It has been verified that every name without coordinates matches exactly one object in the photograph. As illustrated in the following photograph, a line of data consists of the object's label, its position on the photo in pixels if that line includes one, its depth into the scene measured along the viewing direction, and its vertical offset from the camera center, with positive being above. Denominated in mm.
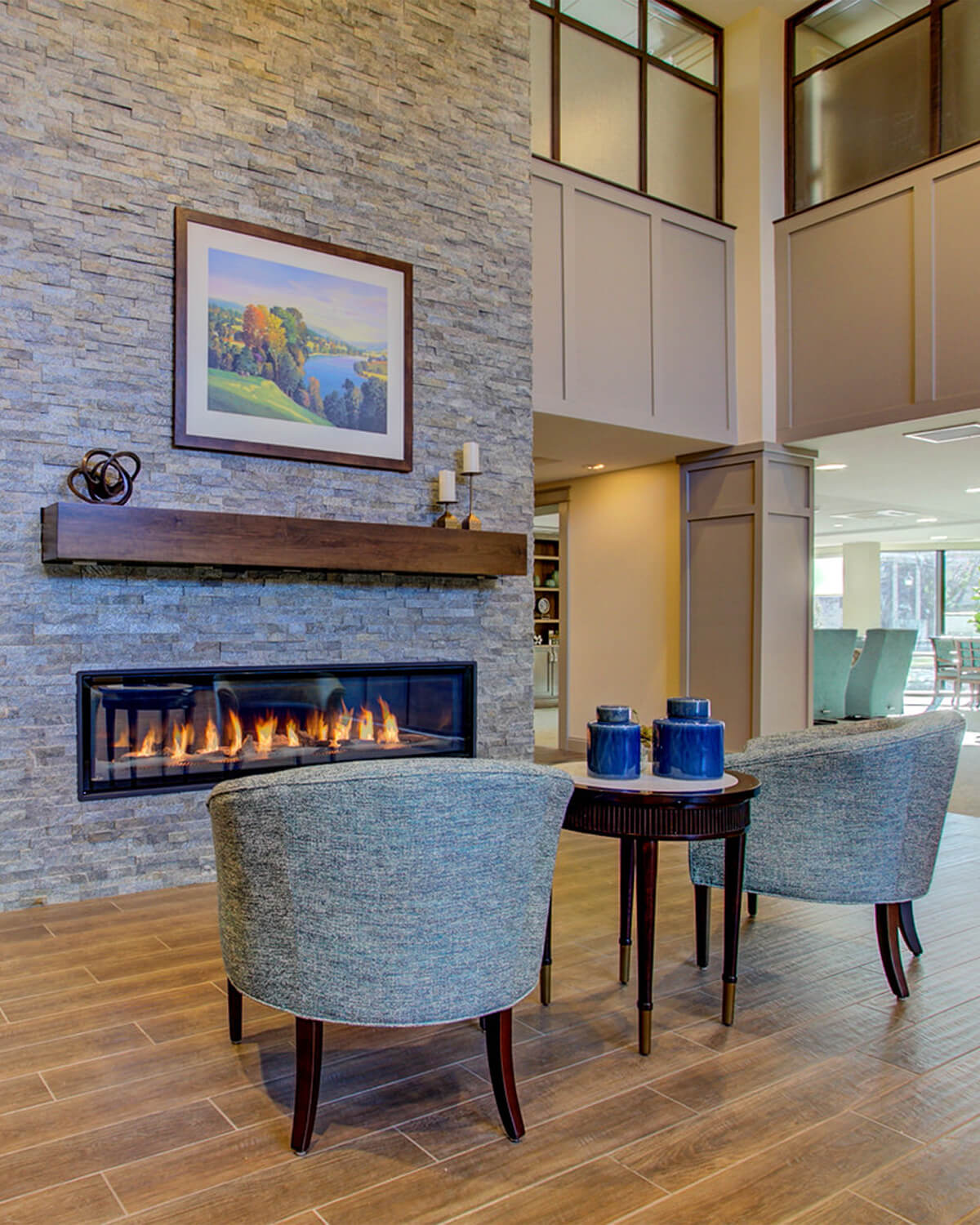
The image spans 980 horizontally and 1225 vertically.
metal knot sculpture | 3381 +476
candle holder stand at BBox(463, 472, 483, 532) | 4258 +398
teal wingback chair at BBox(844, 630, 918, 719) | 9281 -614
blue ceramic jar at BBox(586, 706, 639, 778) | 2385 -356
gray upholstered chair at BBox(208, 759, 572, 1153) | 1704 -523
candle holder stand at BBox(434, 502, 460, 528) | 4227 +407
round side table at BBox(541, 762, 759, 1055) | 2193 -487
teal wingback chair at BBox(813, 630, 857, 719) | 8945 -535
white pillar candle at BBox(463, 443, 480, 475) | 4238 +696
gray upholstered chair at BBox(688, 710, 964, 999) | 2514 -560
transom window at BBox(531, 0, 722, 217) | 5395 +3138
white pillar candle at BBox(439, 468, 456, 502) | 4211 +559
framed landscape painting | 3684 +1098
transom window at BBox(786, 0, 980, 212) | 5293 +3133
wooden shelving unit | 11062 +250
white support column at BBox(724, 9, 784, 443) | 5930 +2658
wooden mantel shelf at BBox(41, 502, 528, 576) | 3209 +258
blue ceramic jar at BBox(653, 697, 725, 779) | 2369 -347
